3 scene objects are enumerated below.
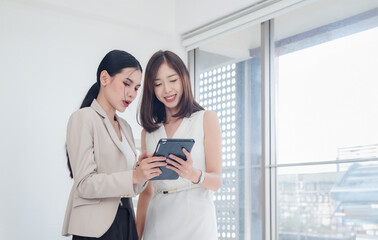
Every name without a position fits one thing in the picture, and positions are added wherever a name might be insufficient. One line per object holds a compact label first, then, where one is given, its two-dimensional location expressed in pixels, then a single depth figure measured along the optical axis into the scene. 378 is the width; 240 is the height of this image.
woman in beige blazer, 1.67
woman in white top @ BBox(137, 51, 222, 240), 1.93
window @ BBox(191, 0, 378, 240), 3.04
